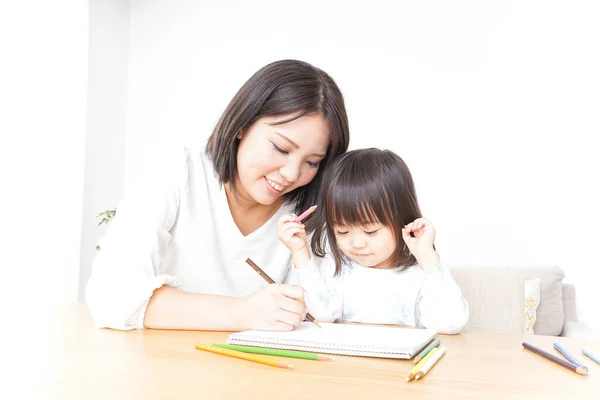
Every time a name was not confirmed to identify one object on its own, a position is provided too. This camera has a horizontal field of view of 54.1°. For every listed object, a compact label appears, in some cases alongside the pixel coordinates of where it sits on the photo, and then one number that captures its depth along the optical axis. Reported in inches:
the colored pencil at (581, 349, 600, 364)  30.6
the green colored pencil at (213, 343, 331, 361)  28.6
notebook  30.0
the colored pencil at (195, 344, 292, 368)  26.9
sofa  62.2
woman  38.7
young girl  50.3
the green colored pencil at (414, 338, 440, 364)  29.0
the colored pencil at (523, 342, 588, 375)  27.8
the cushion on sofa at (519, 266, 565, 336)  108.0
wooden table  22.7
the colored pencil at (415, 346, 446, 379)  25.6
